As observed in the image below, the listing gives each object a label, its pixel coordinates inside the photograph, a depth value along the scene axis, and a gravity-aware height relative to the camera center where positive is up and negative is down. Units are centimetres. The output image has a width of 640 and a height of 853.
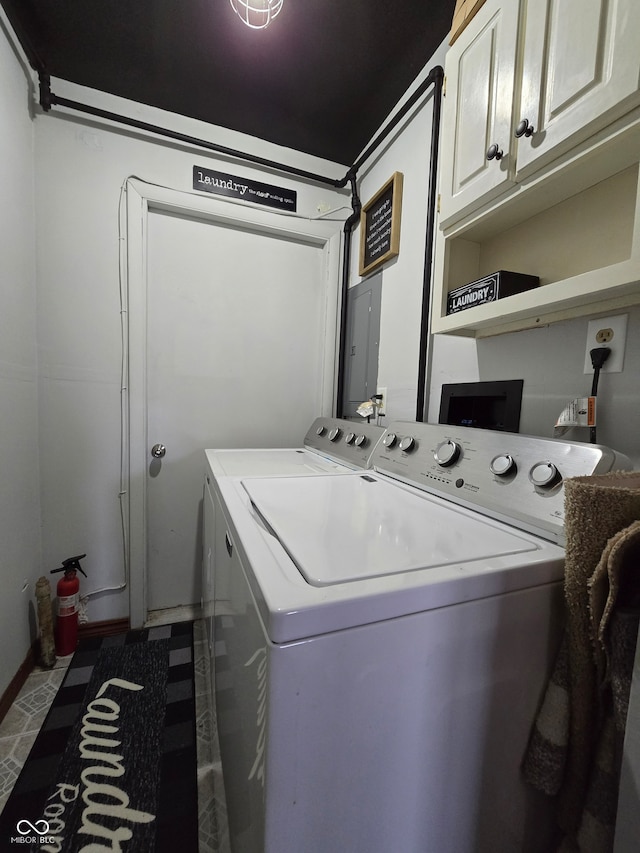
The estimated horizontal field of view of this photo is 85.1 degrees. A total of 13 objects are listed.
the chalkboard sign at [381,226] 168 +91
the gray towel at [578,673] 51 -42
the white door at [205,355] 185 +23
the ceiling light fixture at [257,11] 124 +141
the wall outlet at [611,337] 82 +17
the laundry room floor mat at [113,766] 95 -121
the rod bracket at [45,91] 151 +130
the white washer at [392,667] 43 -38
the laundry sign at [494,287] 93 +32
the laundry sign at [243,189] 186 +114
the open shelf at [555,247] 72 +44
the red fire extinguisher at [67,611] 162 -104
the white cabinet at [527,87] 63 +69
